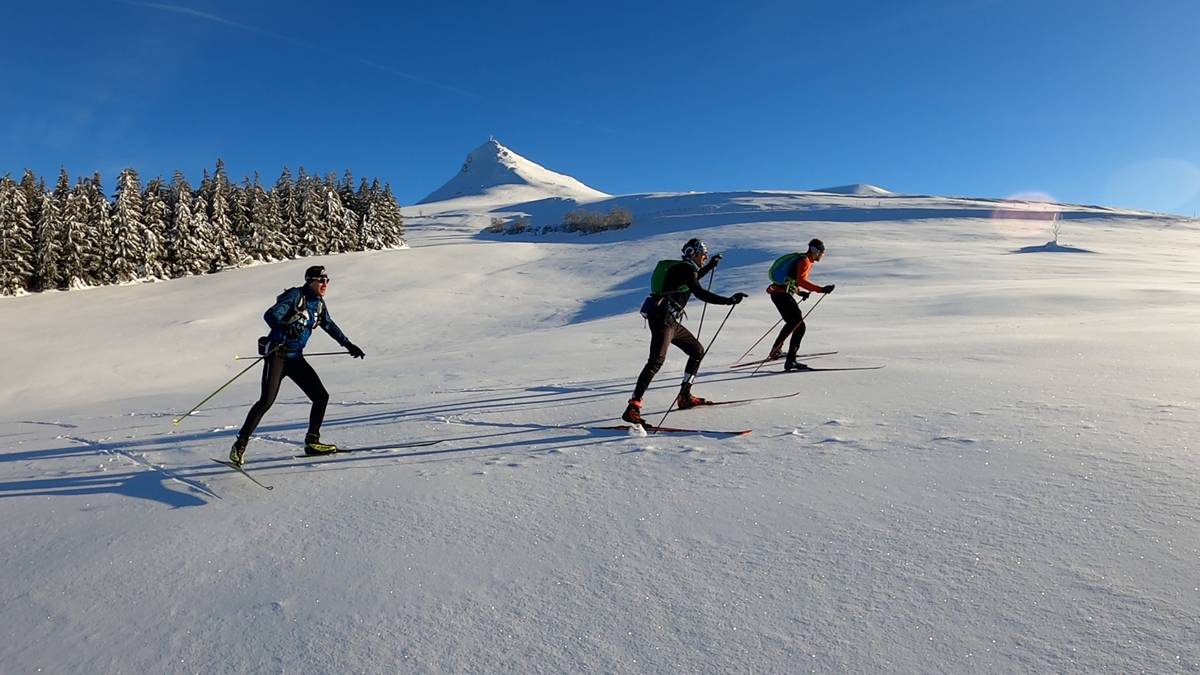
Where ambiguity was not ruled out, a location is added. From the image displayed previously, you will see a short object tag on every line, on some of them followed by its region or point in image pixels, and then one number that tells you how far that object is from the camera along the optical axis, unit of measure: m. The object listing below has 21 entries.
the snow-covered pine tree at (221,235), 46.19
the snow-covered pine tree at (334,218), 56.28
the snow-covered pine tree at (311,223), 53.68
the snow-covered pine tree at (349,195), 59.88
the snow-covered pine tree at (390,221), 62.91
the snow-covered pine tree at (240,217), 49.09
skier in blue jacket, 5.75
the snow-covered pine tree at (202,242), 44.69
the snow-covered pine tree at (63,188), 39.97
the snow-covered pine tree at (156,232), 42.38
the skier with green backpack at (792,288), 9.53
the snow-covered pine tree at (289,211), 52.78
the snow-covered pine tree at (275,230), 50.59
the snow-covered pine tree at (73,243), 38.66
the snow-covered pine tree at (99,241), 39.97
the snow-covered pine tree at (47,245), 37.62
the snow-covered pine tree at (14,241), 36.06
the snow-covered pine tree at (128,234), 40.81
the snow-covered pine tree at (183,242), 43.69
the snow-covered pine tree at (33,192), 38.28
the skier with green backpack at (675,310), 6.64
